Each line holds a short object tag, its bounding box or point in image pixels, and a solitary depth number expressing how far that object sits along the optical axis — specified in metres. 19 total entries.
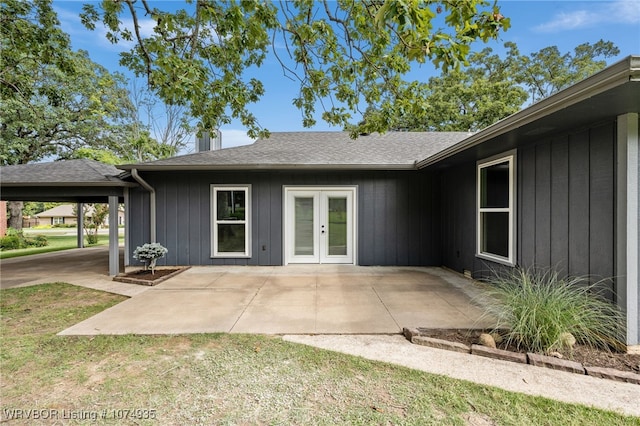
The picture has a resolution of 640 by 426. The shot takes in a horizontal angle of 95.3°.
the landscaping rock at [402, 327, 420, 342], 2.98
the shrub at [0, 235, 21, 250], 11.98
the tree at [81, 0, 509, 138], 3.68
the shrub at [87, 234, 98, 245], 13.39
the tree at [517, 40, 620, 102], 18.58
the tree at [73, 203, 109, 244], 15.49
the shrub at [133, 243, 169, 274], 5.83
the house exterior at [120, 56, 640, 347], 4.58
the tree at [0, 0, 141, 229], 14.44
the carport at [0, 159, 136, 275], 5.96
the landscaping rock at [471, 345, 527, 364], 2.56
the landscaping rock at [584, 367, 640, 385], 2.25
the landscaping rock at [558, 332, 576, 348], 2.68
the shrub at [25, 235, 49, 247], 12.99
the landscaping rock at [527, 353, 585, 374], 2.38
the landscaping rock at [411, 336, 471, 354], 2.75
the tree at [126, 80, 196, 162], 17.45
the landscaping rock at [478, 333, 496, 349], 2.77
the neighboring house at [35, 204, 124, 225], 36.16
